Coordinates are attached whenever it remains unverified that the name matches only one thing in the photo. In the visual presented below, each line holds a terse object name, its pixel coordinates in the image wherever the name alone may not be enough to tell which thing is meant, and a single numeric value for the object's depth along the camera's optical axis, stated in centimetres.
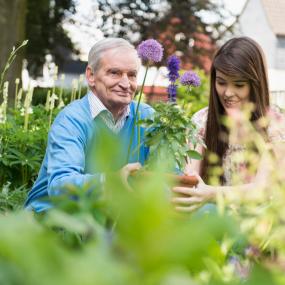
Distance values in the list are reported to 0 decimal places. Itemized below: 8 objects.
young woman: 320
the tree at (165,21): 1816
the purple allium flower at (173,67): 259
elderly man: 270
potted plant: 188
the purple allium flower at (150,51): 248
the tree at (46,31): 1824
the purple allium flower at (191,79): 257
